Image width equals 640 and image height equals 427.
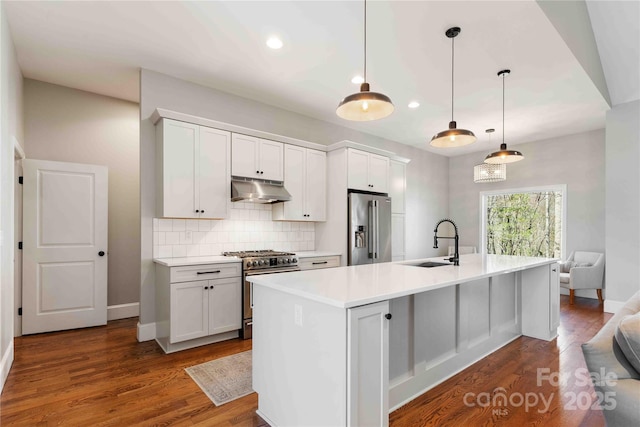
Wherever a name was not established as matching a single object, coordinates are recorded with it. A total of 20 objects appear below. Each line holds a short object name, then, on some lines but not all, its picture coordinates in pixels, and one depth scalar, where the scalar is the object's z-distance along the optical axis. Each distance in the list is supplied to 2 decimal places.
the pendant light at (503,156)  3.41
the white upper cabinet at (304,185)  4.58
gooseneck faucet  3.09
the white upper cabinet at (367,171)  4.86
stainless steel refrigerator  4.74
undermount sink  3.30
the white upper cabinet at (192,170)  3.61
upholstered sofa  1.22
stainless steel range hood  3.98
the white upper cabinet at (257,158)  4.10
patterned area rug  2.49
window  6.41
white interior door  3.90
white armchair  5.32
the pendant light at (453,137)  2.81
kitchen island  1.72
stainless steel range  3.75
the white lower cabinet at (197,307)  3.32
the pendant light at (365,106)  2.16
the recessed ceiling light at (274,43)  3.13
